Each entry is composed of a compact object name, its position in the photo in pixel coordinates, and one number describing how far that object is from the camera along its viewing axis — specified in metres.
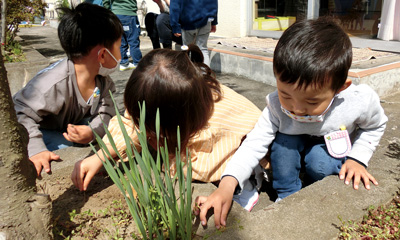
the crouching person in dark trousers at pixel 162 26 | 5.19
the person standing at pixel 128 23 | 5.41
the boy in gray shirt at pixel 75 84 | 2.08
